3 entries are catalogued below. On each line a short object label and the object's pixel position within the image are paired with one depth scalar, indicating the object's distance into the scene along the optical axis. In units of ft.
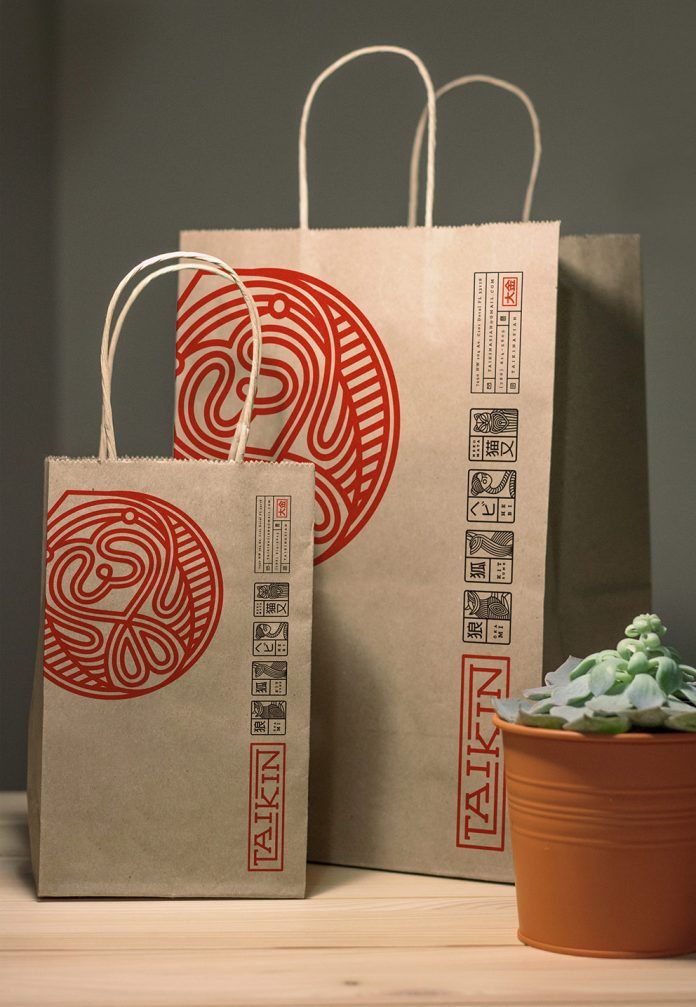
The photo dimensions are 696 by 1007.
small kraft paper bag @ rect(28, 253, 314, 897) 4.39
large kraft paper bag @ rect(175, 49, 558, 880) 4.50
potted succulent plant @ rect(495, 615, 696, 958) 4.13
